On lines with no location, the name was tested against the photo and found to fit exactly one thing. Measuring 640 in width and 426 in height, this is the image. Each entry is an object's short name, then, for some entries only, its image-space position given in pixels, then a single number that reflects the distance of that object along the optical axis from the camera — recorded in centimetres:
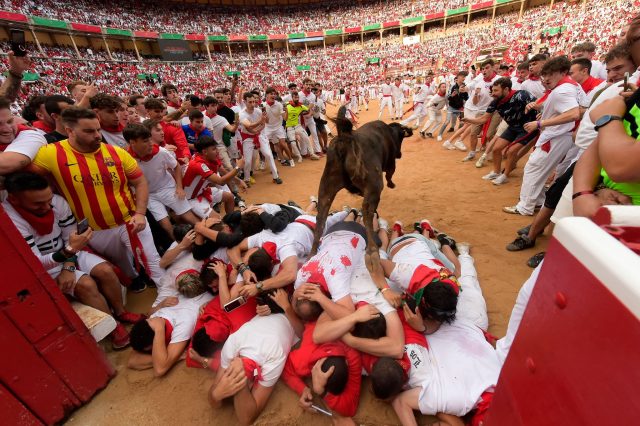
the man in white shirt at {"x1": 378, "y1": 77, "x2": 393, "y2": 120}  1459
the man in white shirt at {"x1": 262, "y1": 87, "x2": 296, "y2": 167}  772
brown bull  280
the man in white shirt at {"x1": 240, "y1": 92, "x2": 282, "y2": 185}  710
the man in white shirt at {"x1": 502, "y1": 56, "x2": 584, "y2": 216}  384
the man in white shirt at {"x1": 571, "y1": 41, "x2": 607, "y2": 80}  569
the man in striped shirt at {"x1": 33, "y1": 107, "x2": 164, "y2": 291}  285
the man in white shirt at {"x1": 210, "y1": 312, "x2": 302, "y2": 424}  217
